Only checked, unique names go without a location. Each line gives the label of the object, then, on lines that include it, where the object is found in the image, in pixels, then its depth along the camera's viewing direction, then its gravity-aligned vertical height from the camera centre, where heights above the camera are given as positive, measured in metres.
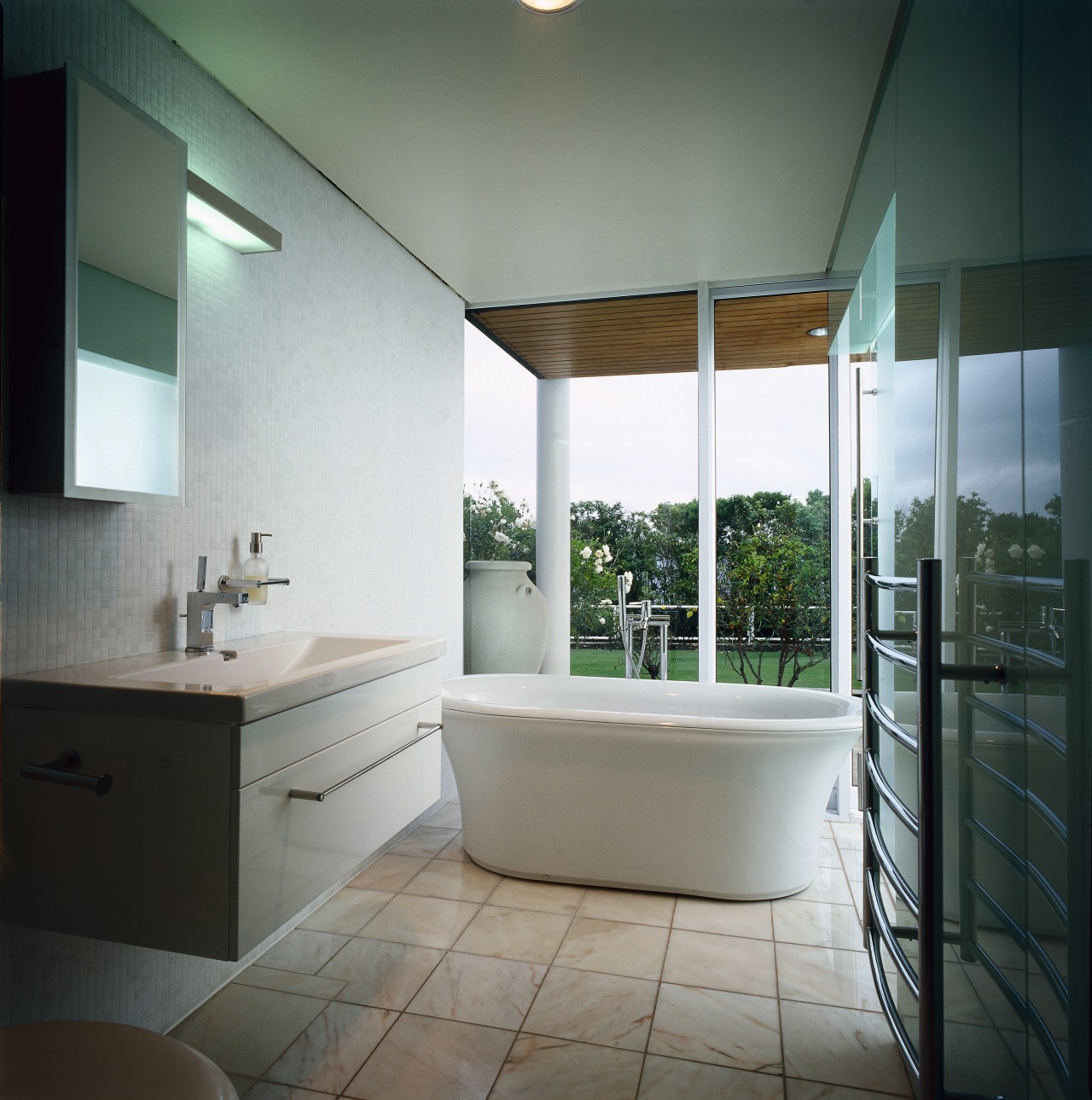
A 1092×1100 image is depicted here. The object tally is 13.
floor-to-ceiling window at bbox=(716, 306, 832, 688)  3.96 +0.25
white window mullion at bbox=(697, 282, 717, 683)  4.07 +0.30
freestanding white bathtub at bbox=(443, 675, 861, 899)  2.81 -0.83
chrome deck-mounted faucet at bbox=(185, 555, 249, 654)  2.11 -0.14
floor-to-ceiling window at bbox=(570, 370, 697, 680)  4.12 +0.24
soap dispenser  2.38 -0.02
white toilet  0.98 -0.64
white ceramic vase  4.34 -0.29
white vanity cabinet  1.50 -0.51
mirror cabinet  1.67 +0.58
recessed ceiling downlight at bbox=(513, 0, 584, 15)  1.98 +1.37
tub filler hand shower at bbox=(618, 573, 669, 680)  4.10 -0.32
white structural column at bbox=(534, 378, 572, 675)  4.27 +0.26
